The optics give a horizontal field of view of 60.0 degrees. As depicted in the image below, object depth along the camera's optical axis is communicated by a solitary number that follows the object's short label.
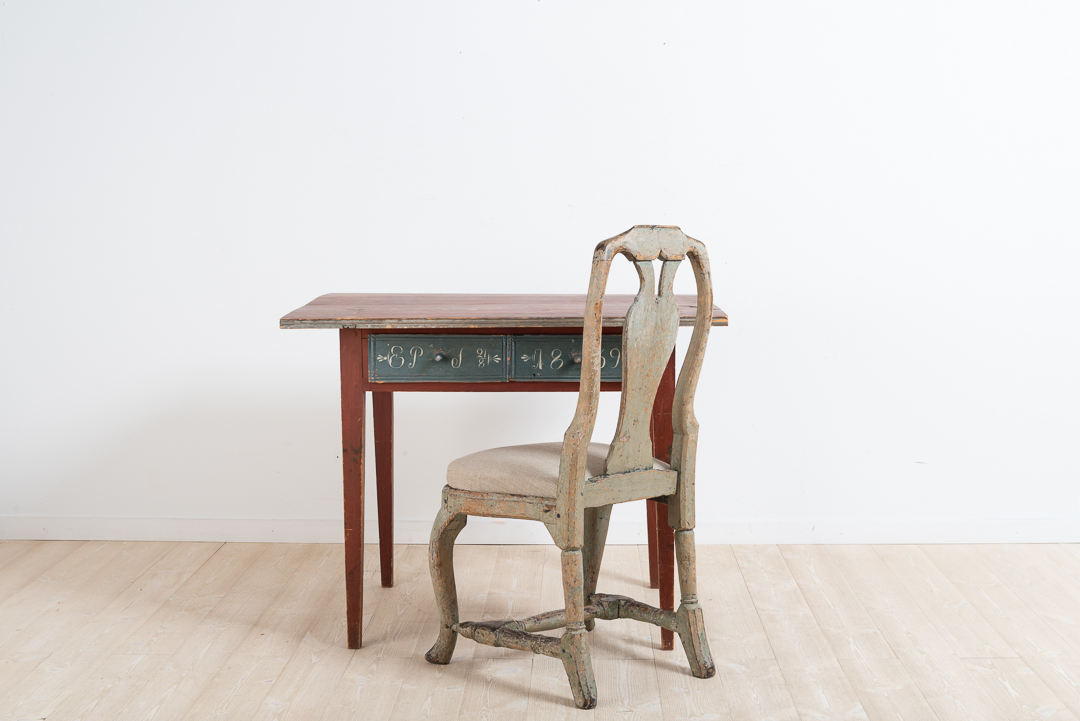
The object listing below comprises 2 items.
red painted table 2.15
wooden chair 1.94
